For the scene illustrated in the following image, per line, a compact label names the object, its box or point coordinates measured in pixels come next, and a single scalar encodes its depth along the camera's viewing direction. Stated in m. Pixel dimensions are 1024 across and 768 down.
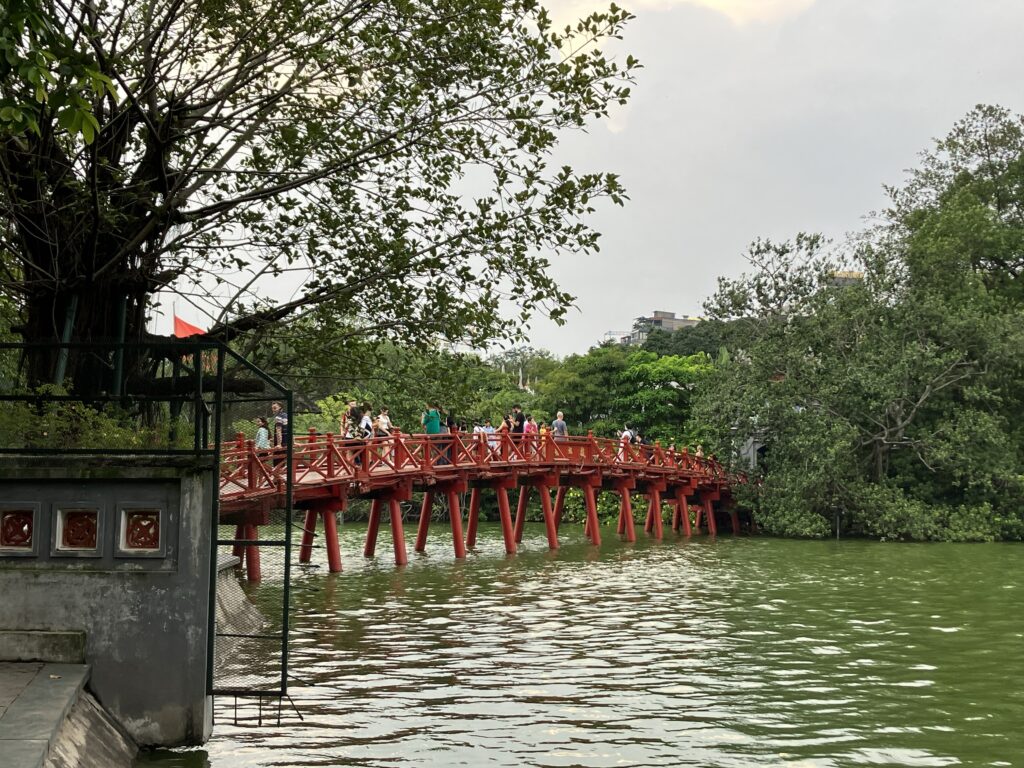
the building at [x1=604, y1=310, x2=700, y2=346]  114.74
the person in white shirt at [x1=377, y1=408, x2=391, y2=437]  28.03
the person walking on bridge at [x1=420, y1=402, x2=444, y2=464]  27.42
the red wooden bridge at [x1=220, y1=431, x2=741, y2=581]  20.77
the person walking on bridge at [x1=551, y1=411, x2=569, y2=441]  35.34
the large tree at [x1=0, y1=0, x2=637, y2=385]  11.80
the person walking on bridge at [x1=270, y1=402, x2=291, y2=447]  23.16
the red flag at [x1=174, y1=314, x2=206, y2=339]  15.03
